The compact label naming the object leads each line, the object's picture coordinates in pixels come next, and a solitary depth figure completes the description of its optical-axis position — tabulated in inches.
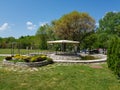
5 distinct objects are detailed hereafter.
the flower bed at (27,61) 296.2
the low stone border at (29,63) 294.5
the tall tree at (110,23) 792.4
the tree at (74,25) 701.3
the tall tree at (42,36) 951.8
